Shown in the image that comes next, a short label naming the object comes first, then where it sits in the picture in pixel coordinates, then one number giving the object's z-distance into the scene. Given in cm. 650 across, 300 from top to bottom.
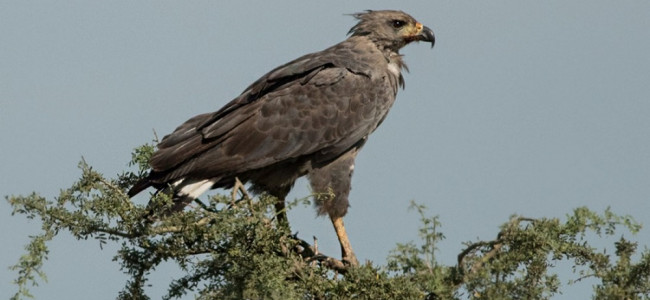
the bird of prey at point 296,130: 1428
